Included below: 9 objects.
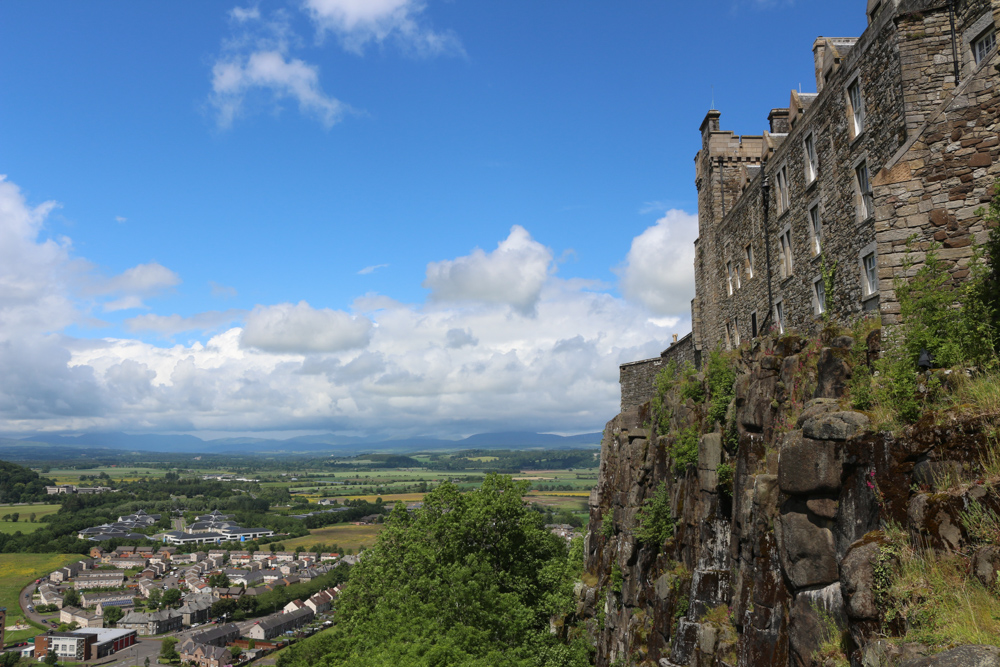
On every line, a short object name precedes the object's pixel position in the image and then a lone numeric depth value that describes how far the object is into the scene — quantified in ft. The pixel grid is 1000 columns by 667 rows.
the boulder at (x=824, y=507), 41.14
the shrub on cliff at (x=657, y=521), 83.84
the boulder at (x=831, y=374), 48.49
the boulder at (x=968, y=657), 22.75
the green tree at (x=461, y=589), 88.17
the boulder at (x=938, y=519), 30.04
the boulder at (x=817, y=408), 44.45
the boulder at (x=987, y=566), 26.84
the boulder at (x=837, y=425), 40.02
